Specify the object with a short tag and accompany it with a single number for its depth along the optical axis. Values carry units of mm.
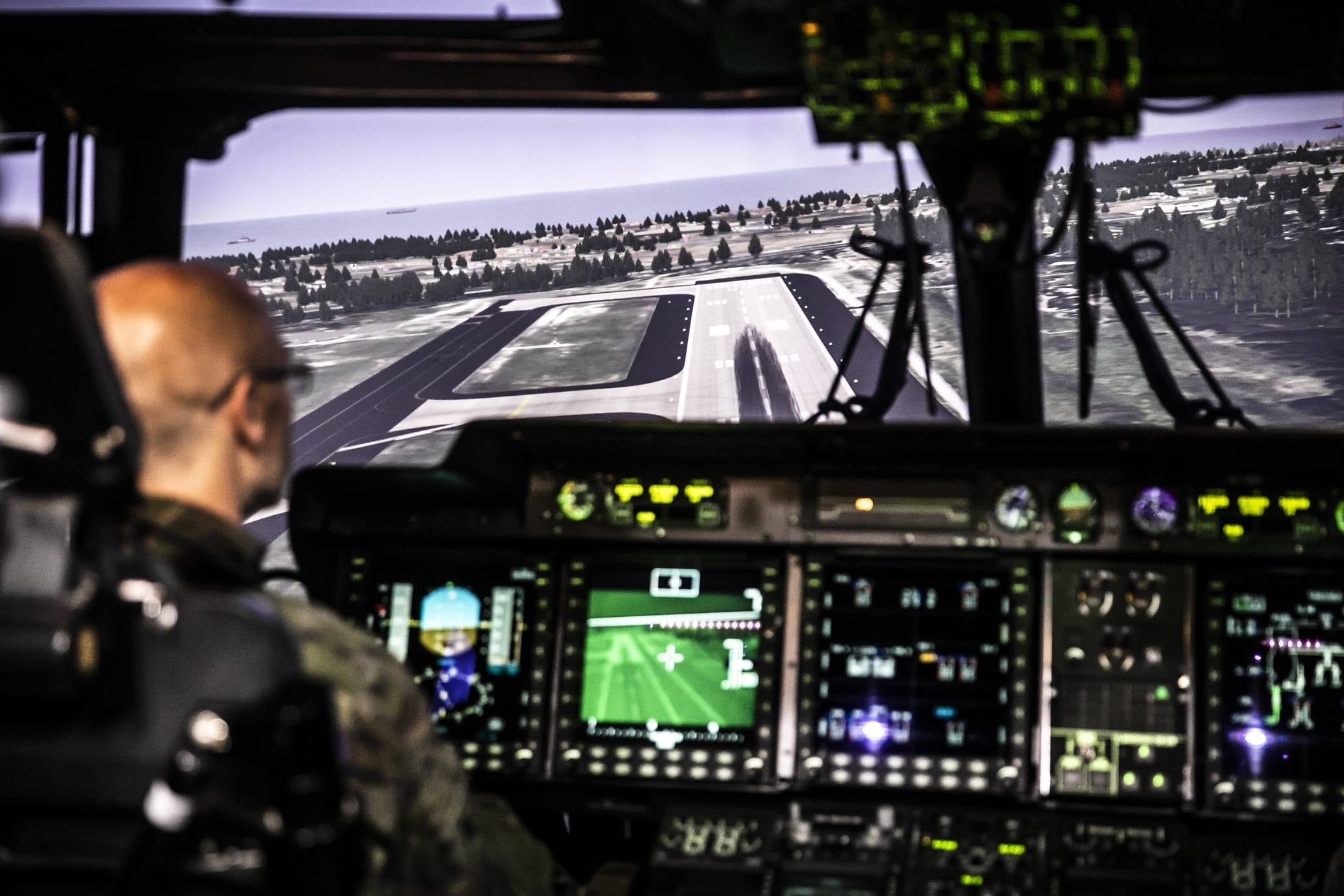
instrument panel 2770
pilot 1423
